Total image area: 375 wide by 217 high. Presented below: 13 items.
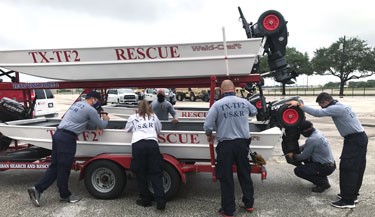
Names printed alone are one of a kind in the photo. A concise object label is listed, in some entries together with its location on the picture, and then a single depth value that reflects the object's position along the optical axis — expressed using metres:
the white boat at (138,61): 4.95
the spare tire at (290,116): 5.03
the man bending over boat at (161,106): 7.78
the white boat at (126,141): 4.99
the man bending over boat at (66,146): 4.84
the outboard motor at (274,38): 5.11
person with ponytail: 4.66
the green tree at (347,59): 45.34
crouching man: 5.33
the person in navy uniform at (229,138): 4.37
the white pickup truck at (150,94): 31.58
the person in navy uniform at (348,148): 4.71
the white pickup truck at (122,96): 29.02
